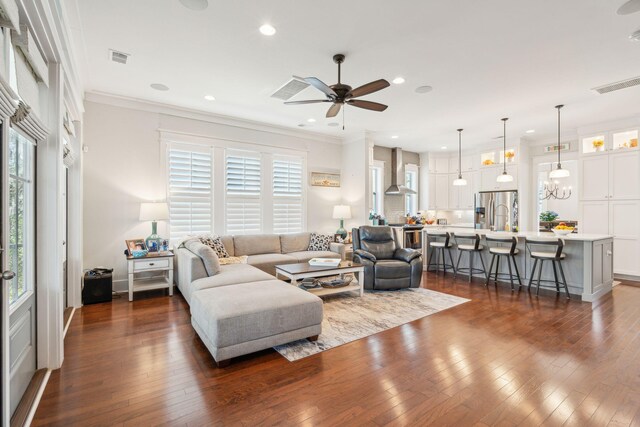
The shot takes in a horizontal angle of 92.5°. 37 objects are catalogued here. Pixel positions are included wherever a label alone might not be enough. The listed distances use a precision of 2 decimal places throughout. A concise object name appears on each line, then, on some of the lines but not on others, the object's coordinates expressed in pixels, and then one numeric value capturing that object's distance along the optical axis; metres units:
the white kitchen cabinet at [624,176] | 5.73
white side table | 4.45
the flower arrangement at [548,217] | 6.10
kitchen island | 4.48
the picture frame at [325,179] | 7.07
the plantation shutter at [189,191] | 5.34
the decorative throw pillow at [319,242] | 6.30
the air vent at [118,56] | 3.46
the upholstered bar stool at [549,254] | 4.59
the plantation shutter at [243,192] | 5.91
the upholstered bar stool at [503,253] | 5.13
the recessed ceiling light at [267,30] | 2.93
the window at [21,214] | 2.14
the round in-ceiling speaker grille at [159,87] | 4.37
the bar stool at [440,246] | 6.16
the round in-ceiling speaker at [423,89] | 4.39
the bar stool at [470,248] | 5.64
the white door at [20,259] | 1.89
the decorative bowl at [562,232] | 5.01
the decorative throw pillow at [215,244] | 5.13
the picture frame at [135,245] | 4.67
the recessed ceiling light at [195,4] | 2.57
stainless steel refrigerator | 7.47
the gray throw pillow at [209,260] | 3.98
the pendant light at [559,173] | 5.27
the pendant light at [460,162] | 6.78
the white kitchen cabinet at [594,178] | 6.09
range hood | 8.34
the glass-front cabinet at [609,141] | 5.82
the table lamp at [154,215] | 4.69
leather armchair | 4.88
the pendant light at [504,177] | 5.95
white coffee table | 4.19
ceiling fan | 3.11
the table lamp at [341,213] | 6.88
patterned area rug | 2.99
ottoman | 2.57
